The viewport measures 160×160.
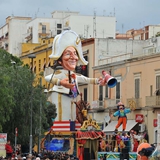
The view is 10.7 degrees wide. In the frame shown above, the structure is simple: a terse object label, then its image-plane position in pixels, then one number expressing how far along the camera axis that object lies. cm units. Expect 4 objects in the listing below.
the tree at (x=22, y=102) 4934
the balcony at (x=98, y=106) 6438
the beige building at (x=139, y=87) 5633
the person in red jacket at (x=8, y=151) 4134
